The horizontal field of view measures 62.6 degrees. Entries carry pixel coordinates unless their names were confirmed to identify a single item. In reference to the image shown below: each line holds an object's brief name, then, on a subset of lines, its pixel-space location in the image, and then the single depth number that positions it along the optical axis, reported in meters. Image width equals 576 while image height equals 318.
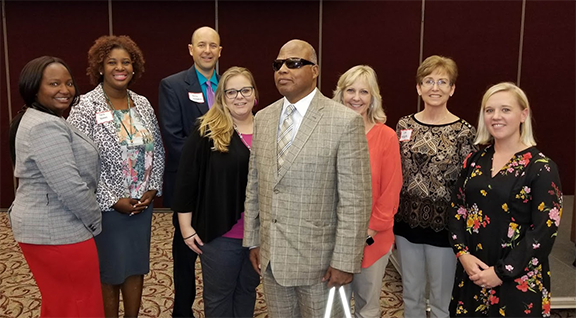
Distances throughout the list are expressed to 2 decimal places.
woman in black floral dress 1.82
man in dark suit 2.81
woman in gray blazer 1.93
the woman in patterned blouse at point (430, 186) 2.33
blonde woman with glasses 2.18
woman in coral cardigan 2.25
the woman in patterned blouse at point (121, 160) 2.41
